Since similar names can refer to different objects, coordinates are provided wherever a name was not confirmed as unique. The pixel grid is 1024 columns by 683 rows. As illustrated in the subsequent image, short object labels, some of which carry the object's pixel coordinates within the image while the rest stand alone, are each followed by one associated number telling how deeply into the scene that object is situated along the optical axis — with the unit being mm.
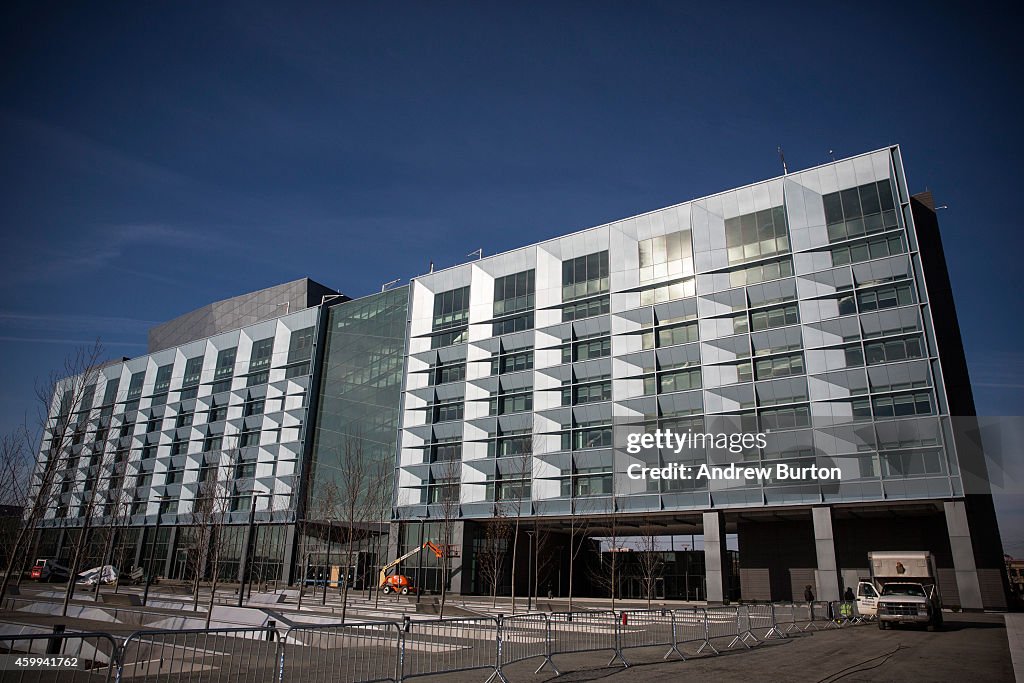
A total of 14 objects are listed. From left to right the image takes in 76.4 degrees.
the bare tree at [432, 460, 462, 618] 55281
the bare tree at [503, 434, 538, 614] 52250
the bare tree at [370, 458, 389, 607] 59375
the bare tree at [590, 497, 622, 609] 63006
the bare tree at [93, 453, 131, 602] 50450
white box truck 28641
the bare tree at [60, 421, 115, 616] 75750
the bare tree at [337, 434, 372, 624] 55219
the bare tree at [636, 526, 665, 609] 59375
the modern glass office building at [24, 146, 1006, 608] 41781
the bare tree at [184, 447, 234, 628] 36344
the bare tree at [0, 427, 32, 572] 26812
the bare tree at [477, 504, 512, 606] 55000
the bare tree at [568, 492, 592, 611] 49912
